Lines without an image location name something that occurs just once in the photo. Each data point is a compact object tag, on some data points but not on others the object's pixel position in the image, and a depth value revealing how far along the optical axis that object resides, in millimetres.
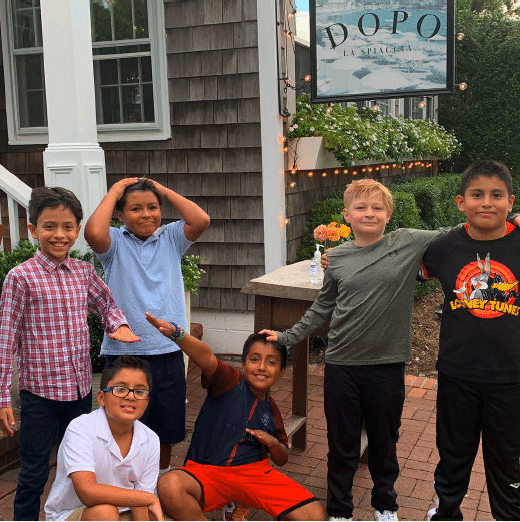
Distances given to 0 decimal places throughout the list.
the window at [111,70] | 5551
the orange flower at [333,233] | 3684
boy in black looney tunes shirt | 2512
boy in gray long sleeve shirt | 2736
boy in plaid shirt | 2479
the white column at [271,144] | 5070
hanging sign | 5012
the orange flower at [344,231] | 3701
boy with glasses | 2180
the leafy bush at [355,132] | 5609
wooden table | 3510
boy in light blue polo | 2838
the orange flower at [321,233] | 3710
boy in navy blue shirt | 2539
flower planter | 5410
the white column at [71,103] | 3783
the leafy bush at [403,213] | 6320
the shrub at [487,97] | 12164
